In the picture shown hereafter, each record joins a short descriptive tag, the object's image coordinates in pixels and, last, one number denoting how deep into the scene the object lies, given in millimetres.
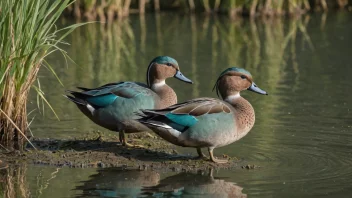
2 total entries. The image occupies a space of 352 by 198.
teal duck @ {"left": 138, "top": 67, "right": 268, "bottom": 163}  15711
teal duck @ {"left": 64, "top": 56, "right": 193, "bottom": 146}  16984
